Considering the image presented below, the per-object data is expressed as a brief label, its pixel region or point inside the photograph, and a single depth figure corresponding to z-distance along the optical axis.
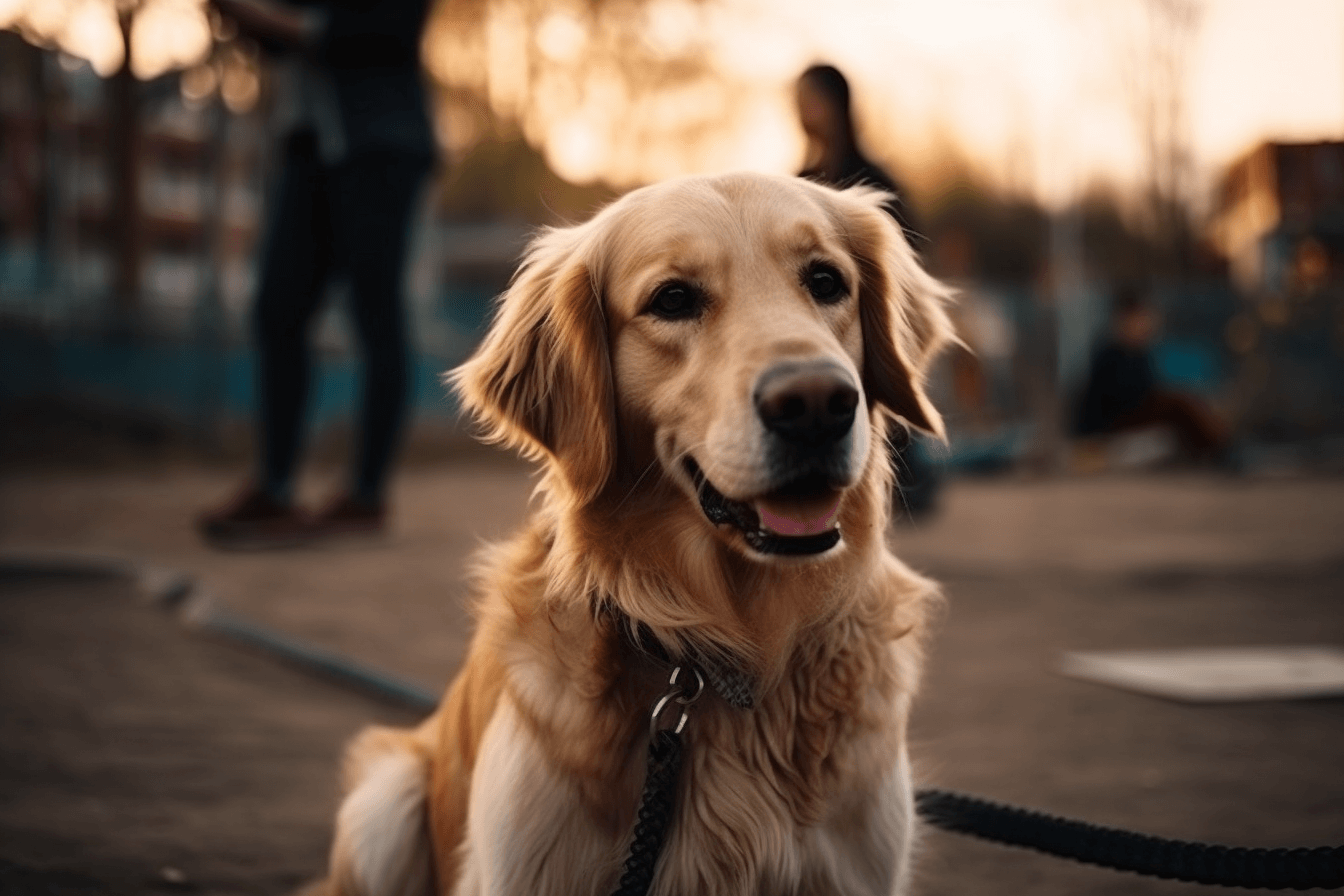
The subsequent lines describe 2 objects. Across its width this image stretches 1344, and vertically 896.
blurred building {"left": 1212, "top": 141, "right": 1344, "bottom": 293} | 18.19
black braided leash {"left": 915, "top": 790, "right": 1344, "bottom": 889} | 2.06
